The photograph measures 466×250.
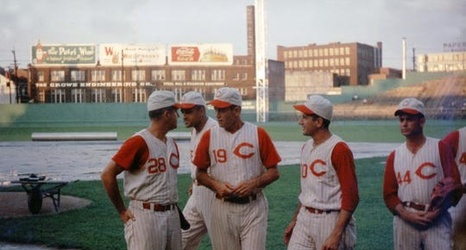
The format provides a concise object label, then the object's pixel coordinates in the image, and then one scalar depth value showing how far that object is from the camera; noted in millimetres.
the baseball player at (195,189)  4691
